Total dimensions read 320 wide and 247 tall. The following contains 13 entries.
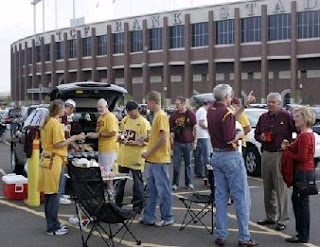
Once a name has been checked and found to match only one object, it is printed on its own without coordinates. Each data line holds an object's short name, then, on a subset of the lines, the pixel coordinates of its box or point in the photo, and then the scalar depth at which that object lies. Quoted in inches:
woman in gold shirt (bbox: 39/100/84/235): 311.9
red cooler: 429.7
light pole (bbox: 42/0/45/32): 3534.7
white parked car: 566.9
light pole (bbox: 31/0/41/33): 3641.7
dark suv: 461.4
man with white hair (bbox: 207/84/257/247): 288.4
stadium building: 2197.3
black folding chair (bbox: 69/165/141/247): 276.1
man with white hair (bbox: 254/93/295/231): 335.0
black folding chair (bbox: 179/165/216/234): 324.2
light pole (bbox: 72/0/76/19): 3280.5
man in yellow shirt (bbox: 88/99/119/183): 384.5
